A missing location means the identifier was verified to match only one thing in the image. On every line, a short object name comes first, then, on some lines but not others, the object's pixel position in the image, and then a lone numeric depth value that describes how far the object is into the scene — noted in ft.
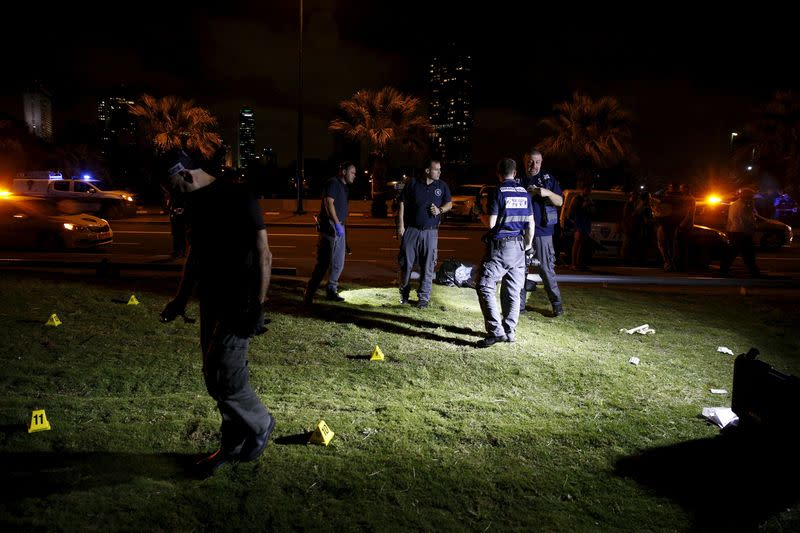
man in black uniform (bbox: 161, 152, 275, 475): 11.88
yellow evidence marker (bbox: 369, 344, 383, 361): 20.01
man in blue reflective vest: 22.07
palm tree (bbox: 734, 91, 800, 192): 109.29
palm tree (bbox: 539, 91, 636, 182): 105.91
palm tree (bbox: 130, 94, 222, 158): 114.21
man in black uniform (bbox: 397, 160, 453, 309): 27.63
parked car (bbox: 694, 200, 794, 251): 59.36
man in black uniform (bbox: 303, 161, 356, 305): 27.37
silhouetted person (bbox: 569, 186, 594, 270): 42.73
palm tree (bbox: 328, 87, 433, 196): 108.78
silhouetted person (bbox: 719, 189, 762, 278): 38.99
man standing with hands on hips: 26.66
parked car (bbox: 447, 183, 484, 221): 87.11
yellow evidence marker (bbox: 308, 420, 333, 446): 13.35
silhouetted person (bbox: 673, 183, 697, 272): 43.29
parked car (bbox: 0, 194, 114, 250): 48.19
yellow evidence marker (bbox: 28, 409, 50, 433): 13.51
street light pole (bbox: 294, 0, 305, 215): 91.35
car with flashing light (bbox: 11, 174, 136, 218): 80.48
